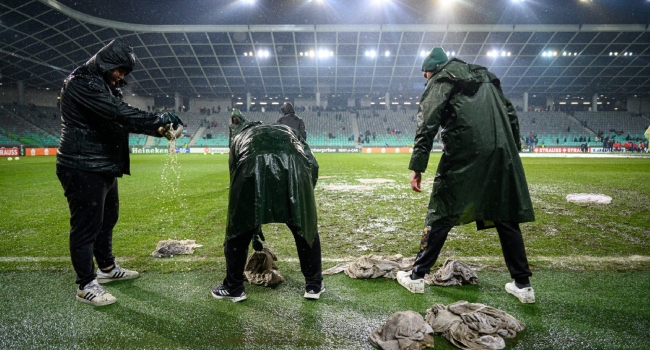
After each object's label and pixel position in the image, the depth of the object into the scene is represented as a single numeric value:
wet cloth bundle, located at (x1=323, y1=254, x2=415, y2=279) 3.71
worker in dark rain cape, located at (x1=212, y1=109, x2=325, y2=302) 2.87
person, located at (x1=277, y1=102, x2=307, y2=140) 8.49
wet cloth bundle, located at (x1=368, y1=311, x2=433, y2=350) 2.37
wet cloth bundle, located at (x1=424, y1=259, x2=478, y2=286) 3.52
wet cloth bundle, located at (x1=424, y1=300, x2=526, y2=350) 2.41
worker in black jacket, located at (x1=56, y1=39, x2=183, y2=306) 3.13
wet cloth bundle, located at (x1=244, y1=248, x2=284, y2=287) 3.54
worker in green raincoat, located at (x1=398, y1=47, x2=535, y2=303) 3.08
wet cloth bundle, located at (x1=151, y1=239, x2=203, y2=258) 4.50
